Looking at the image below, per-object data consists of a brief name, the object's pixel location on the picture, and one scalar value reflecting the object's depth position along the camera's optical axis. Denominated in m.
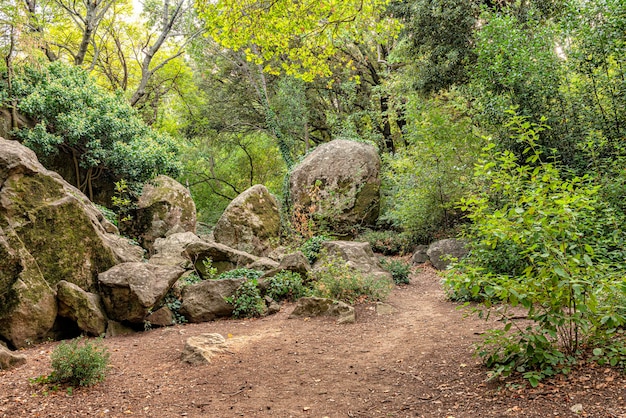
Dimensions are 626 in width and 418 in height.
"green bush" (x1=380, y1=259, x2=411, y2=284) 9.12
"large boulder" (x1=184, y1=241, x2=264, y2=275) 8.58
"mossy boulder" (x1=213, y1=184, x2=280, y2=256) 11.58
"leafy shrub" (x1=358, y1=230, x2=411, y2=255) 12.64
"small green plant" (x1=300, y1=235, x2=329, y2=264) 9.85
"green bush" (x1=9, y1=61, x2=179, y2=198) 9.80
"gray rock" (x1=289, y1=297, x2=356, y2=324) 6.47
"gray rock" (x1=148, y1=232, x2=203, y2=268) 8.44
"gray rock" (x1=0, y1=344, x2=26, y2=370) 4.35
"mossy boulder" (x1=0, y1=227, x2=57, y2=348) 5.33
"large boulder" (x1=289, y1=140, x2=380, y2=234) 13.74
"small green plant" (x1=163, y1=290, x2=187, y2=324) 6.86
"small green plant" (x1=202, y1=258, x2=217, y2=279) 8.12
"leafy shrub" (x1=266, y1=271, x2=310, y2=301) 7.68
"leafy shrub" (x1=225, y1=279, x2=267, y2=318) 6.99
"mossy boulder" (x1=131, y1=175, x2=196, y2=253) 11.73
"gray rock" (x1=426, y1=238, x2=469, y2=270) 9.91
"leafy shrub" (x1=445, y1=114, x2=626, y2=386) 3.01
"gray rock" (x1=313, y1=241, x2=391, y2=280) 8.56
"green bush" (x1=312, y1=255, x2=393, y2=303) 7.11
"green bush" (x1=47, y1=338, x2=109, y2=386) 3.88
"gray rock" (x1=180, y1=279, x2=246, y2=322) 6.93
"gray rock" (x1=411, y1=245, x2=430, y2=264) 11.34
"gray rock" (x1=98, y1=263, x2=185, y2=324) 6.17
